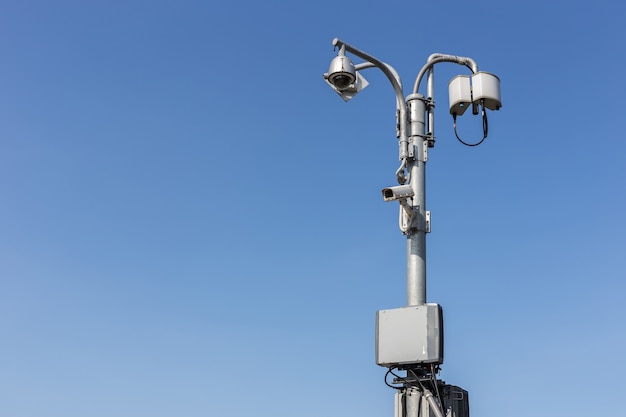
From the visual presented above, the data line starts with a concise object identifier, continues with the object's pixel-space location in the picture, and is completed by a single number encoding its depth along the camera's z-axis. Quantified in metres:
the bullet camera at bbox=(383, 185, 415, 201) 9.18
